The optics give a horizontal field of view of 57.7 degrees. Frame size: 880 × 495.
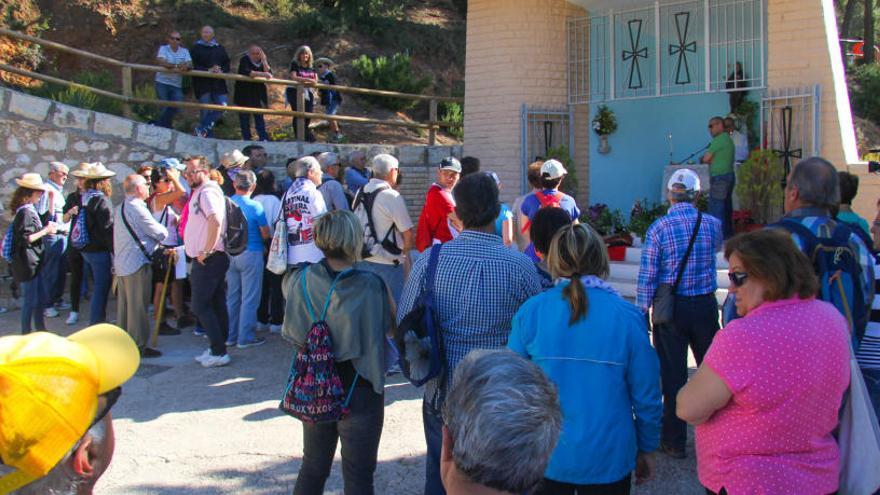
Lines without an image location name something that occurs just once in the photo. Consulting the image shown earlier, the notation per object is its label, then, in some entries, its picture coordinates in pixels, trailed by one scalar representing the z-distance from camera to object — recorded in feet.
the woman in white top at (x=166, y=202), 26.18
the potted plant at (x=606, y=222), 34.92
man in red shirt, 21.42
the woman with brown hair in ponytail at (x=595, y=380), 10.03
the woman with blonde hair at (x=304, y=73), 42.63
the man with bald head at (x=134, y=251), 24.02
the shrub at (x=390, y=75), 59.11
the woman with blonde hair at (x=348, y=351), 12.23
